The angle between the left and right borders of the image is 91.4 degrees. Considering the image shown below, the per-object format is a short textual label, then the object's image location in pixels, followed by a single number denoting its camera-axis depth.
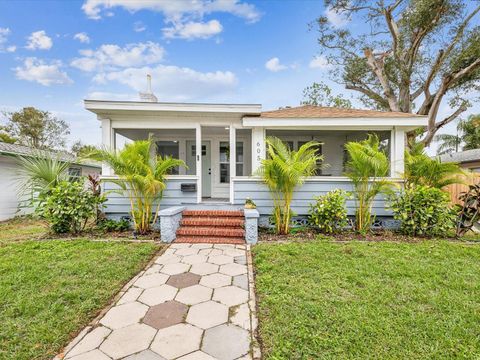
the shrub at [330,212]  5.05
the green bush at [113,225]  5.51
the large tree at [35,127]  20.53
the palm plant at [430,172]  5.20
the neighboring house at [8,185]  7.96
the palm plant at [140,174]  4.73
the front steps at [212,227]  4.85
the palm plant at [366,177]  4.89
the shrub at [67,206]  4.91
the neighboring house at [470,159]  12.60
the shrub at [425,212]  4.92
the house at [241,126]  5.73
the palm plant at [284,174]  4.83
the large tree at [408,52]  10.75
